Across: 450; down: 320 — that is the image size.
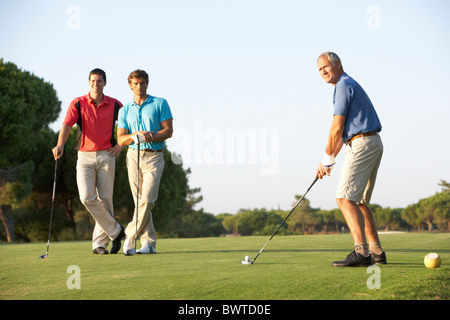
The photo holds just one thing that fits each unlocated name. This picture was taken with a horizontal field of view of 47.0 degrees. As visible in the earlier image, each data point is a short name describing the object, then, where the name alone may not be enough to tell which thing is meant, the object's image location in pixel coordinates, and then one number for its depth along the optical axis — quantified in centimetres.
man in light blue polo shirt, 766
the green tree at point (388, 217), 4341
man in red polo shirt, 796
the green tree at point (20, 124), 2880
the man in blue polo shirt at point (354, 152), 564
